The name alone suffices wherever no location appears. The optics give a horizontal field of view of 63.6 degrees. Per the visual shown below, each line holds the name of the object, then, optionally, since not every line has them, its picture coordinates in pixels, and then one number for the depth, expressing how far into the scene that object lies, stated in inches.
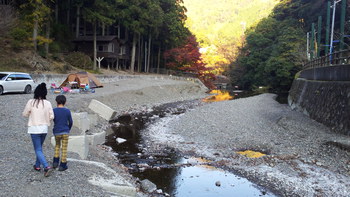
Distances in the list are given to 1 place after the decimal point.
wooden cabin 1563.7
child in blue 246.7
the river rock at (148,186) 315.3
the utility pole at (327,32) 1009.5
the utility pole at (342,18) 850.1
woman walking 234.8
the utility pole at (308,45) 1471.8
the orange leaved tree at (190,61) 1809.8
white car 715.4
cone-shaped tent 968.3
